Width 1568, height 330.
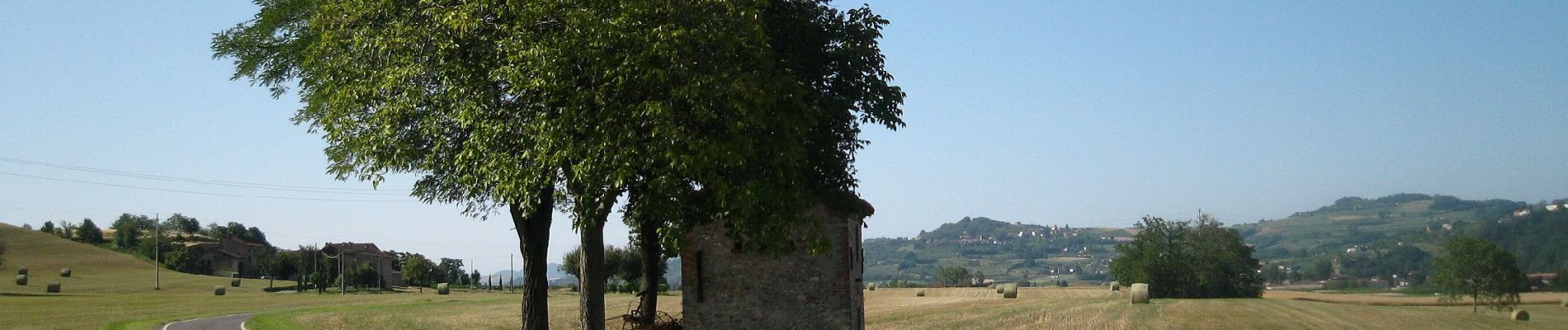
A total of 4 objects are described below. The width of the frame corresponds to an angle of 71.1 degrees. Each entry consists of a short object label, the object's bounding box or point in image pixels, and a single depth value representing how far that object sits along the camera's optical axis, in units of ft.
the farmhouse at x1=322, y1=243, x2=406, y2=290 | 402.31
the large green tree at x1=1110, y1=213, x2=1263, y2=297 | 301.22
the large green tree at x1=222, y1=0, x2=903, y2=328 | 66.08
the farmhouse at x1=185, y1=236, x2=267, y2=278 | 399.03
